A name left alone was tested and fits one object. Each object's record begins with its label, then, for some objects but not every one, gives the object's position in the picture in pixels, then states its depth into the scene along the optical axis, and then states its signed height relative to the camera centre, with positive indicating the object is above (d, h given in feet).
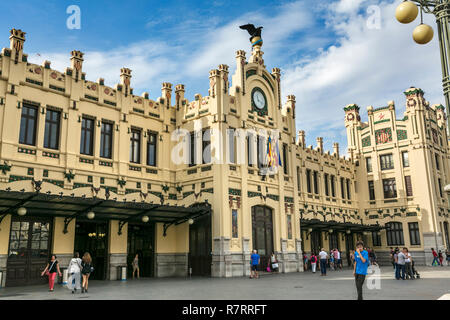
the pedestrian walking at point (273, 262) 82.94 -3.14
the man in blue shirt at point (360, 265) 37.76 -1.86
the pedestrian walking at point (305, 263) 102.32 -4.34
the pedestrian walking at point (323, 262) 82.69 -3.33
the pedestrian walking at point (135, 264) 76.89 -2.70
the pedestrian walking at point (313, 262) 89.84 -3.65
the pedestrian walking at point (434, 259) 115.70 -4.45
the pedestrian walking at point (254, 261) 75.10 -2.55
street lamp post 24.72 +13.43
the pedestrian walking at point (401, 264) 67.77 -3.29
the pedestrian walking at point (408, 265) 68.39 -3.50
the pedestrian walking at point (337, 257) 102.75 -2.93
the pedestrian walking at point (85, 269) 52.49 -2.38
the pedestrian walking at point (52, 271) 53.88 -2.56
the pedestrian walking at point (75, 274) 52.19 -2.92
